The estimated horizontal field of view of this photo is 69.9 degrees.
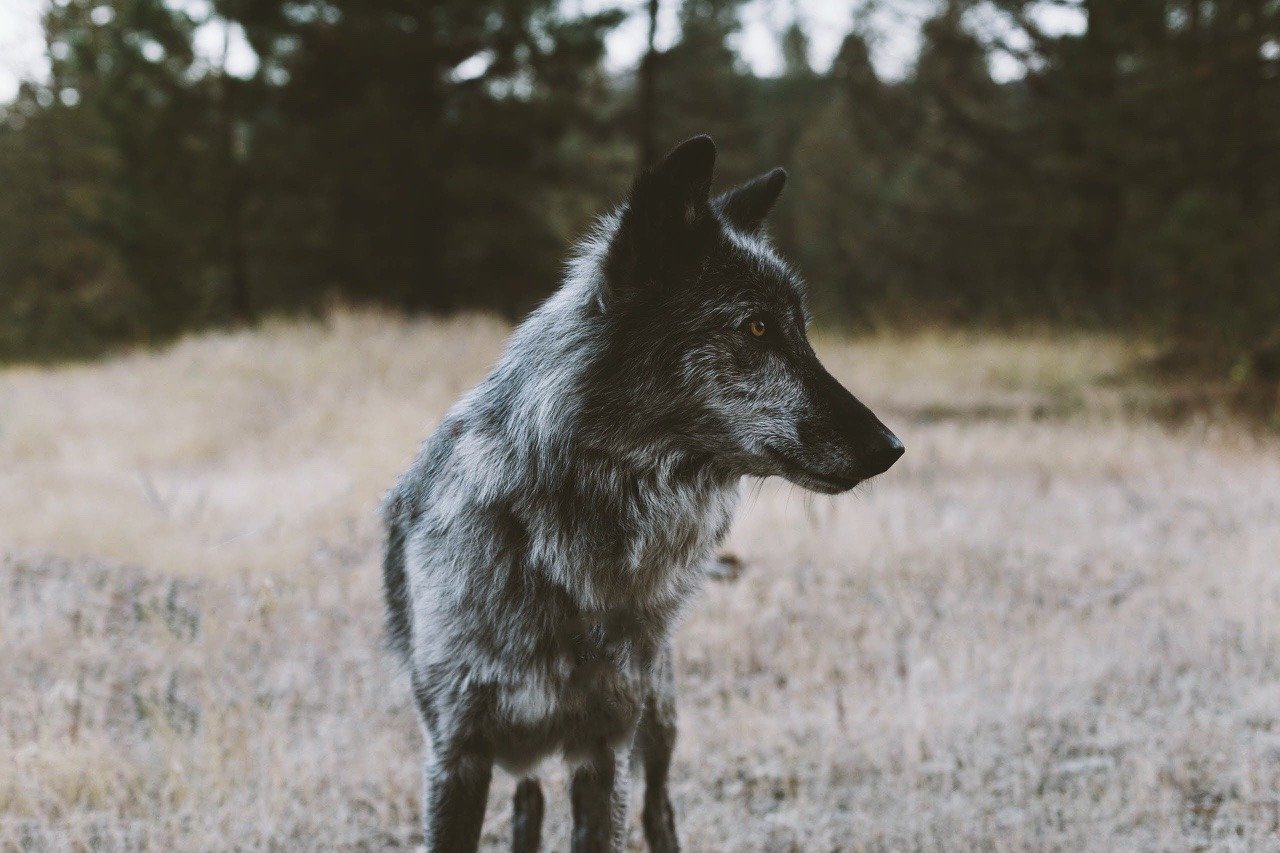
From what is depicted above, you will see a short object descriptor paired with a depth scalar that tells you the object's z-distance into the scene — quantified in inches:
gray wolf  91.3
